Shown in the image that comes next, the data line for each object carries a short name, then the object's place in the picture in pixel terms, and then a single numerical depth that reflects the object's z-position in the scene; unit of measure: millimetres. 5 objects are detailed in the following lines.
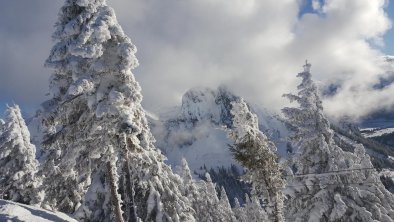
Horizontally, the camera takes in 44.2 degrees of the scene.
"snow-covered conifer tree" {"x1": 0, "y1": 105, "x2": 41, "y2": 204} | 41625
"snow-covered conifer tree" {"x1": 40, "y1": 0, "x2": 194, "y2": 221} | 23219
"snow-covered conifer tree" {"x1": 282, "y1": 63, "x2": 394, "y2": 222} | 29931
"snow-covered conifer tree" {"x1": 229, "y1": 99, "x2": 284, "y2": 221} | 26422
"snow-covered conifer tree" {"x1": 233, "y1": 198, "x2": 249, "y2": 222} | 89862
